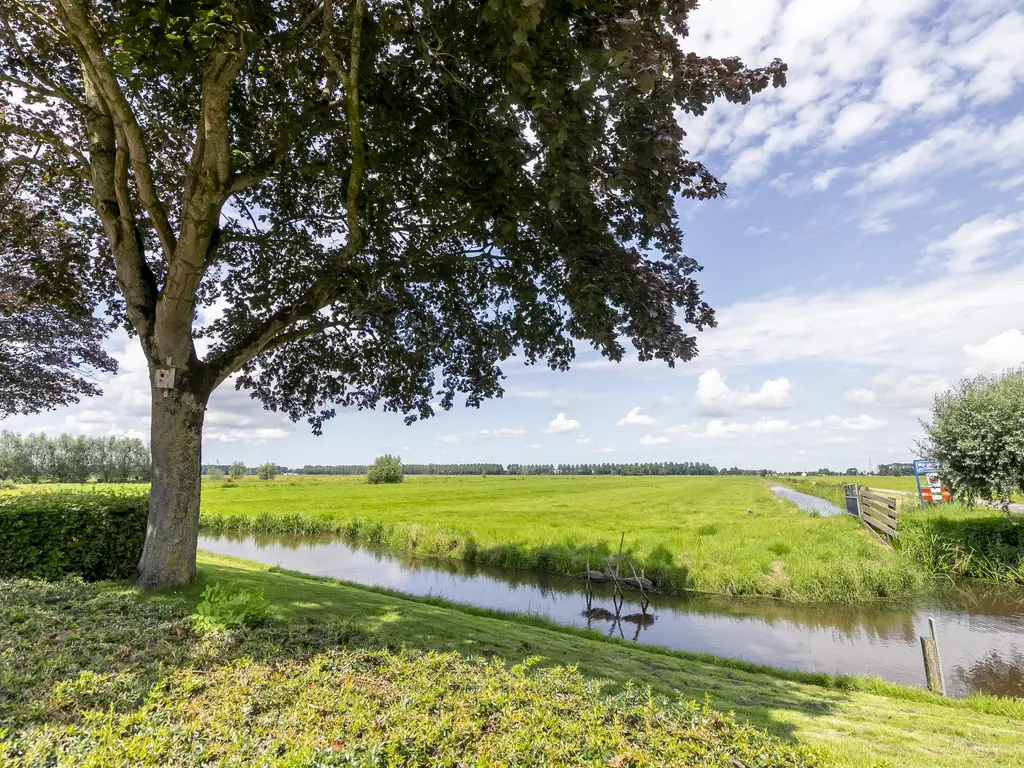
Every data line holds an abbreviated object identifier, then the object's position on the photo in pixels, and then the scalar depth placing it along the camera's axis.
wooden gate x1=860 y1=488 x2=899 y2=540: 21.21
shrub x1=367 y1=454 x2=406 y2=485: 93.75
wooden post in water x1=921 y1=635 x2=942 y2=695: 9.20
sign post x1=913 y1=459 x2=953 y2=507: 19.86
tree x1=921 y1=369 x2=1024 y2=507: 17.39
